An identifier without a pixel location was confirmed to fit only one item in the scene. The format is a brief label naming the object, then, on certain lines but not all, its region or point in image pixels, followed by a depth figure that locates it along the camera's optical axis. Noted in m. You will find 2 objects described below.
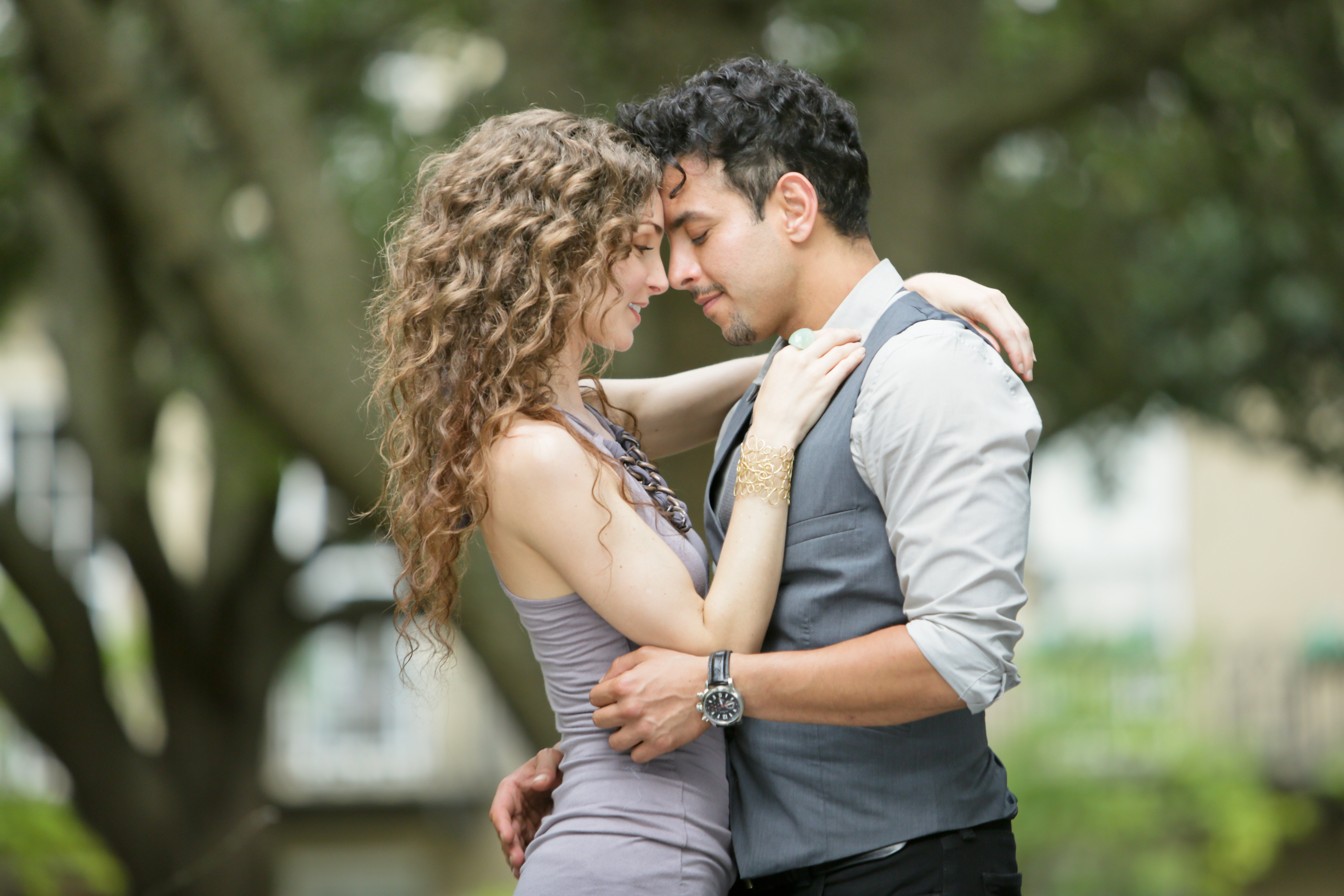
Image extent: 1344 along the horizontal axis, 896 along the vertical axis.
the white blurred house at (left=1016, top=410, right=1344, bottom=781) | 25.77
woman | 4.39
